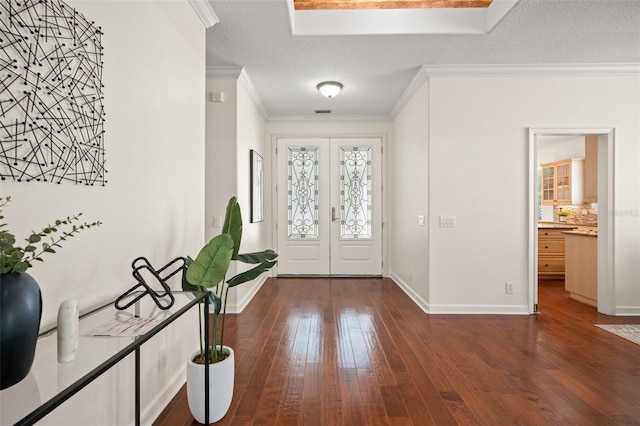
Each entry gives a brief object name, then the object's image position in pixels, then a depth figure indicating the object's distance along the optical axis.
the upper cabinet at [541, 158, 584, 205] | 6.07
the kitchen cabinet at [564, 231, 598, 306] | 4.12
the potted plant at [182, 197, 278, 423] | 1.71
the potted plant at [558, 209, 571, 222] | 6.47
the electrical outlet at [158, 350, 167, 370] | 2.02
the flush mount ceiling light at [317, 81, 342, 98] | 4.25
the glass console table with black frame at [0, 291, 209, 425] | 0.78
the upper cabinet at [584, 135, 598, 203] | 4.48
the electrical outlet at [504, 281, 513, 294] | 3.86
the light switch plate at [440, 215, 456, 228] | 3.88
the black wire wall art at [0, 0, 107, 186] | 1.07
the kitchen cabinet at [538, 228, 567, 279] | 5.53
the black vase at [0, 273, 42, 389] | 0.78
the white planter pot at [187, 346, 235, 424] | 1.86
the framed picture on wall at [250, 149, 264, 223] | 4.66
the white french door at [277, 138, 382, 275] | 5.95
